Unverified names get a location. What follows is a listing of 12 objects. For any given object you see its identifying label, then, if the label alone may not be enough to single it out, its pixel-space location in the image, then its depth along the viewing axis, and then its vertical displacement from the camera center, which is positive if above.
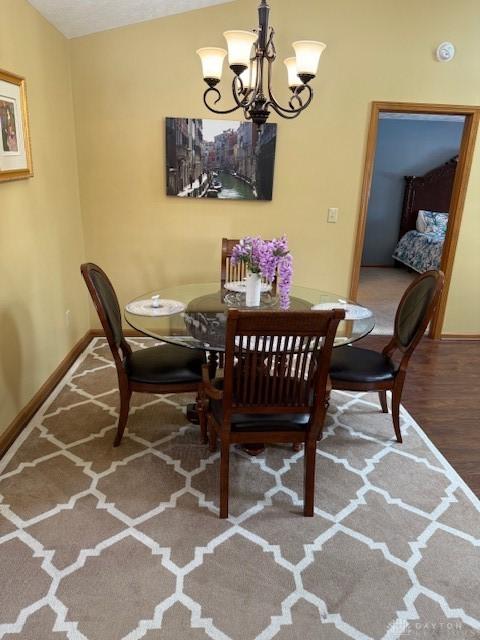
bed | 7.11 -0.13
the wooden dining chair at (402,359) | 2.35 -0.91
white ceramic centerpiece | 2.47 -0.53
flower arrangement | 2.31 -0.33
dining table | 2.22 -0.66
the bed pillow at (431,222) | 7.06 -0.36
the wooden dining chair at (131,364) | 2.23 -0.92
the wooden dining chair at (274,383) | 1.67 -0.76
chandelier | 1.98 +0.57
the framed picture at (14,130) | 2.35 +0.27
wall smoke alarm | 3.54 +1.11
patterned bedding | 6.48 -0.77
